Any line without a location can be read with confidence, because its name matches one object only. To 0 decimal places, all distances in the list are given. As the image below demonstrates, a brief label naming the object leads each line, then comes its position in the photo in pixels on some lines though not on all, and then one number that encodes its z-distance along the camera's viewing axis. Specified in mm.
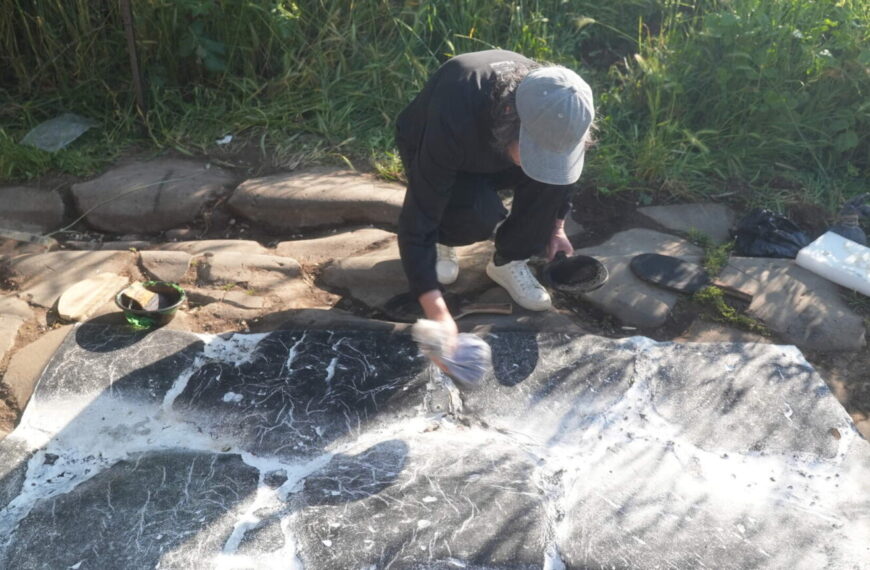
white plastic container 3135
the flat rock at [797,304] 2939
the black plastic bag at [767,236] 3402
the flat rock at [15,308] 2807
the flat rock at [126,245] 3342
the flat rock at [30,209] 3529
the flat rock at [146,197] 3570
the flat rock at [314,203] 3537
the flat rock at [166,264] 3094
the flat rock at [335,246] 3318
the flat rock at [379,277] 3094
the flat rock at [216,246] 3281
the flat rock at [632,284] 3014
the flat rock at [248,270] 3082
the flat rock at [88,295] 2793
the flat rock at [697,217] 3582
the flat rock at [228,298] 2955
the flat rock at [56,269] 2951
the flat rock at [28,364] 2470
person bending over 2041
